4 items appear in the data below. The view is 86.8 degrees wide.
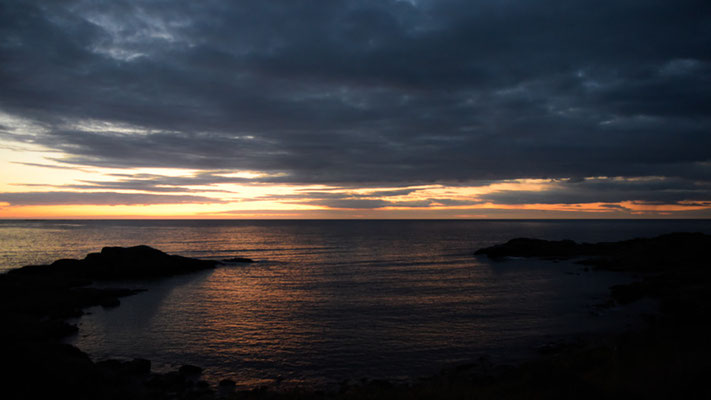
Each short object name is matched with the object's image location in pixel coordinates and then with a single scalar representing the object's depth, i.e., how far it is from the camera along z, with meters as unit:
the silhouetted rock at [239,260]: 76.81
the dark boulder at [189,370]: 21.90
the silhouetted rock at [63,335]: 16.08
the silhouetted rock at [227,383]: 20.45
